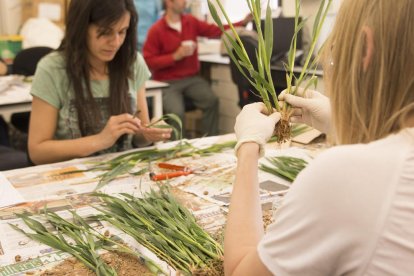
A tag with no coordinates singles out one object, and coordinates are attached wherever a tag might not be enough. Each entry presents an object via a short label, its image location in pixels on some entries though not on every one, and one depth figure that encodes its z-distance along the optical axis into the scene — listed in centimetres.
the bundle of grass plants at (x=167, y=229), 94
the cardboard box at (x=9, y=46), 414
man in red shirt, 402
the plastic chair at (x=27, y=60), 355
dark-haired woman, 170
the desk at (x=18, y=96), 262
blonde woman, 61
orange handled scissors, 144
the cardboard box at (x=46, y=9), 458
